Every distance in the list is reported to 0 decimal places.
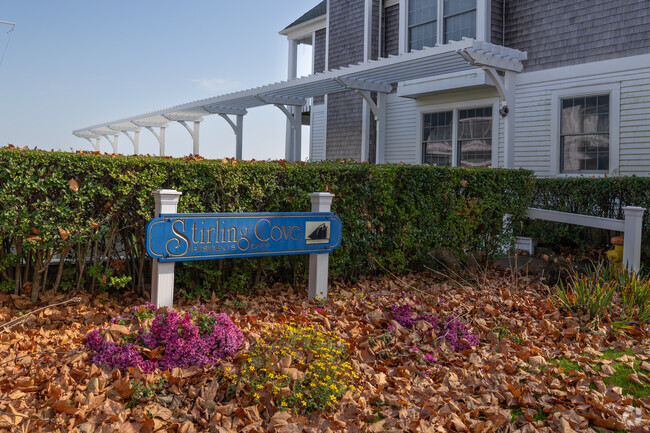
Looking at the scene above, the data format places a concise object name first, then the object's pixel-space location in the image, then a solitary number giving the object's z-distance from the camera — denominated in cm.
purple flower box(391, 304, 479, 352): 458
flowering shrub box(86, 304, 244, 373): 379
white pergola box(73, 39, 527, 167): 1091
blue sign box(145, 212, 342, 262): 518
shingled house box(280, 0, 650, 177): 1085
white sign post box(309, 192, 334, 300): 631
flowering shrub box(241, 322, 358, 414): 346
